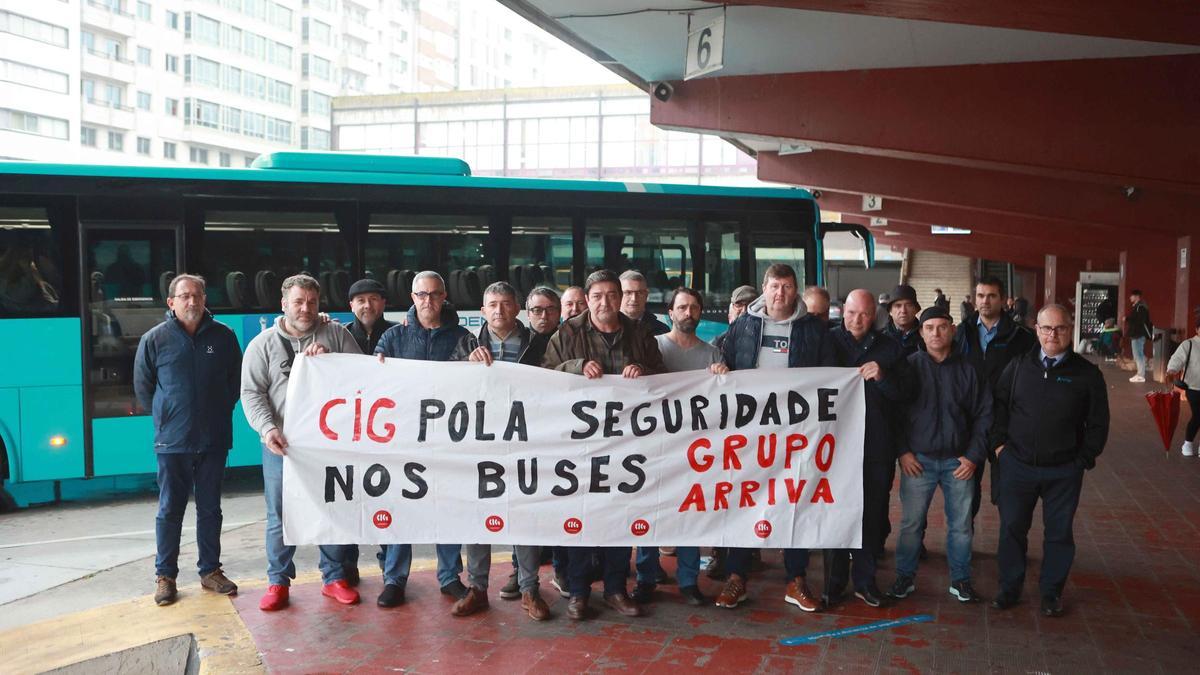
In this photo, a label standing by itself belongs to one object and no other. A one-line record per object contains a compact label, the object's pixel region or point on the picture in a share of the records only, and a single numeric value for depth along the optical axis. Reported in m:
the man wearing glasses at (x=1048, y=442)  6.31
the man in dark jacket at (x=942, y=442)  6.52
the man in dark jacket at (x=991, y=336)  7.63
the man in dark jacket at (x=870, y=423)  6.46
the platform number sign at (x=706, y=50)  9.95
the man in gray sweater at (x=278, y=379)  6.38
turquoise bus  9.99
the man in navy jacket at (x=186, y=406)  6.48
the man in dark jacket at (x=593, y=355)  6.20
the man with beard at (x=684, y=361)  6.52
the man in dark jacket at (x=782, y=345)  6.41
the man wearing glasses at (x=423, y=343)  6.50
